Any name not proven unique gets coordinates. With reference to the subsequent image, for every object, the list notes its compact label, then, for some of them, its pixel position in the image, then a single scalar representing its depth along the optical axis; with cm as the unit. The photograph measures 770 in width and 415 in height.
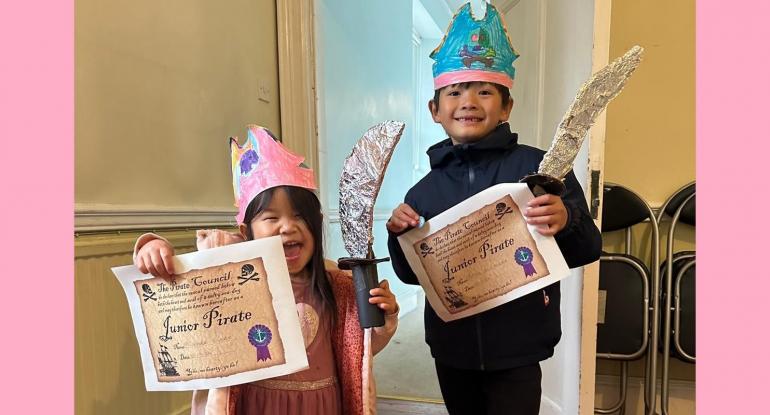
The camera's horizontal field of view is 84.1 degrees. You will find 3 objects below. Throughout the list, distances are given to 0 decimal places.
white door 123
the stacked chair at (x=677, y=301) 142
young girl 73
